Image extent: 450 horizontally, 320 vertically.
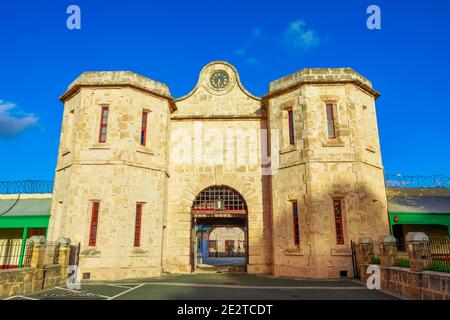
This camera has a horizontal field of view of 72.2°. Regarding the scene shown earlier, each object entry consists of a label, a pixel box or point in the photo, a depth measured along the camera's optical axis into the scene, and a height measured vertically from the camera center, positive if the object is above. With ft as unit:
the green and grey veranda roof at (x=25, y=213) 54.29 +3.88
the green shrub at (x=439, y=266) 24.18 -2.53
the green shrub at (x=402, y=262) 30.81 -2.77
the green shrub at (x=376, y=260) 37.27 -3.03
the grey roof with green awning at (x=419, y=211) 51.13 +3.82
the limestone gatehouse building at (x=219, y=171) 44.78 +9.99
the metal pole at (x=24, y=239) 56.24 -0.73
